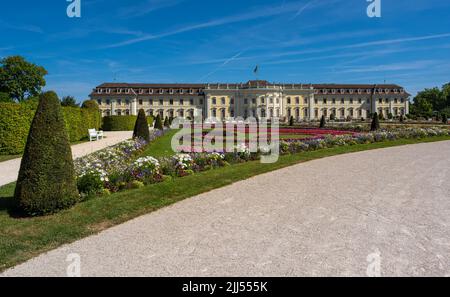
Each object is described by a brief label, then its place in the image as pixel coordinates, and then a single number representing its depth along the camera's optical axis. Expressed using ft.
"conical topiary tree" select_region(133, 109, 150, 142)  52.11
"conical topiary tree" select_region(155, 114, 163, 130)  92.97
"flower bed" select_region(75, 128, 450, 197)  20.34
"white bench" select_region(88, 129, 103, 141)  62.01
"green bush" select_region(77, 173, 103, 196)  19.72
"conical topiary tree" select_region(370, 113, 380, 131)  79.10
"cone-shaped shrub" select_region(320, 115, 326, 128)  107.55
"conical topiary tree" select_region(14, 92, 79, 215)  15.20
